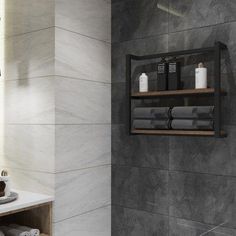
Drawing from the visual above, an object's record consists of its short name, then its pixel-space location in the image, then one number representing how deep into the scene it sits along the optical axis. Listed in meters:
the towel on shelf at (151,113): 1.93
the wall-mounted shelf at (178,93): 1.78
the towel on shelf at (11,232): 1.88
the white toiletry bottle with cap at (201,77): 1.83
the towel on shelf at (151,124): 1.93
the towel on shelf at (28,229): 1.91
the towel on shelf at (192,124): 1.76
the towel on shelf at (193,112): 1.76
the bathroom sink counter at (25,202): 1.72
